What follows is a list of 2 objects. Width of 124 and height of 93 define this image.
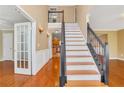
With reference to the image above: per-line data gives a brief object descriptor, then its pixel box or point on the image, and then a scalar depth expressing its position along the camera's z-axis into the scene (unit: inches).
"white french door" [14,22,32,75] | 100.0
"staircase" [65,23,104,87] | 72.6
